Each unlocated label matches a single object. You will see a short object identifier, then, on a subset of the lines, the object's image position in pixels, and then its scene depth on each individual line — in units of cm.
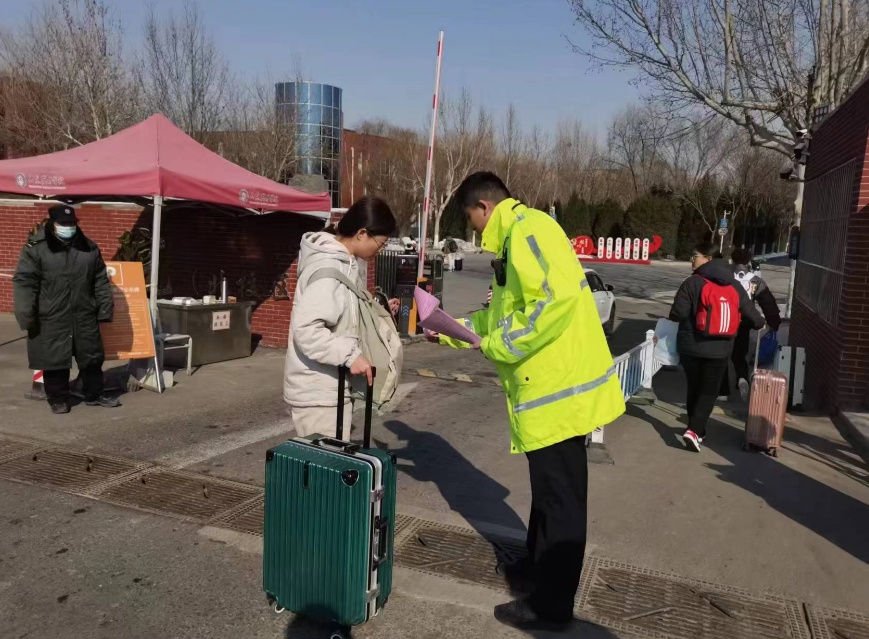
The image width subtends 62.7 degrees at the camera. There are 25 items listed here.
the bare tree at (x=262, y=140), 2761
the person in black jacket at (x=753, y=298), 823
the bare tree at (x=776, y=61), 1324
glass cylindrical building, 3616
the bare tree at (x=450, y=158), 4472
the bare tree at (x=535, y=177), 5291
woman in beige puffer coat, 316
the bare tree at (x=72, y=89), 2033
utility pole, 1025
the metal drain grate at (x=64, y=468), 489
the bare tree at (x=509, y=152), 5072
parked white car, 1310
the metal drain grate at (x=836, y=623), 334
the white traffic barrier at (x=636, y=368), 663
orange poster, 743
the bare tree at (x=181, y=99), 2273
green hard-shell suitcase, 288
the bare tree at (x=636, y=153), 5375
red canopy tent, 759
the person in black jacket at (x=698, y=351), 599
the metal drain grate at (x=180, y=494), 449
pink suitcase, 602
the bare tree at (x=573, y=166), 5581
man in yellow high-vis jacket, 291
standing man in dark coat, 627
